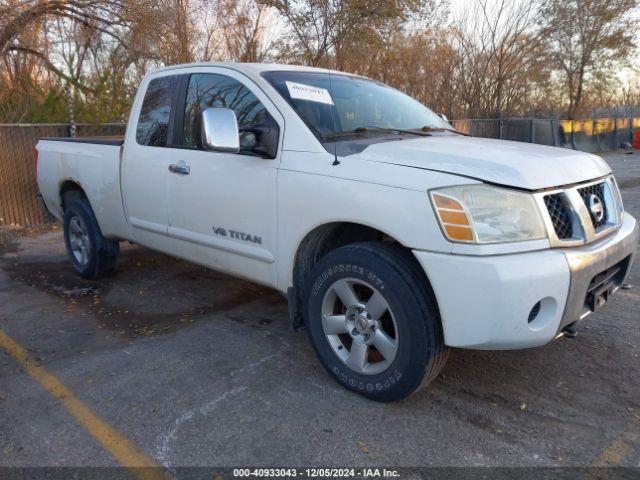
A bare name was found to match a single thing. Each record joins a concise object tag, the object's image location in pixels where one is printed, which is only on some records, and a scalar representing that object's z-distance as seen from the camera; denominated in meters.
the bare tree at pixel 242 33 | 15.55
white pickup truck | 2.62
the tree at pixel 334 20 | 14.43
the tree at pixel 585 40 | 23.62
